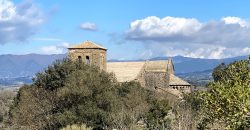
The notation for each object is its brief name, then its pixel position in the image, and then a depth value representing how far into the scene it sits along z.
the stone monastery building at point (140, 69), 82.19
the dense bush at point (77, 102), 45.44
